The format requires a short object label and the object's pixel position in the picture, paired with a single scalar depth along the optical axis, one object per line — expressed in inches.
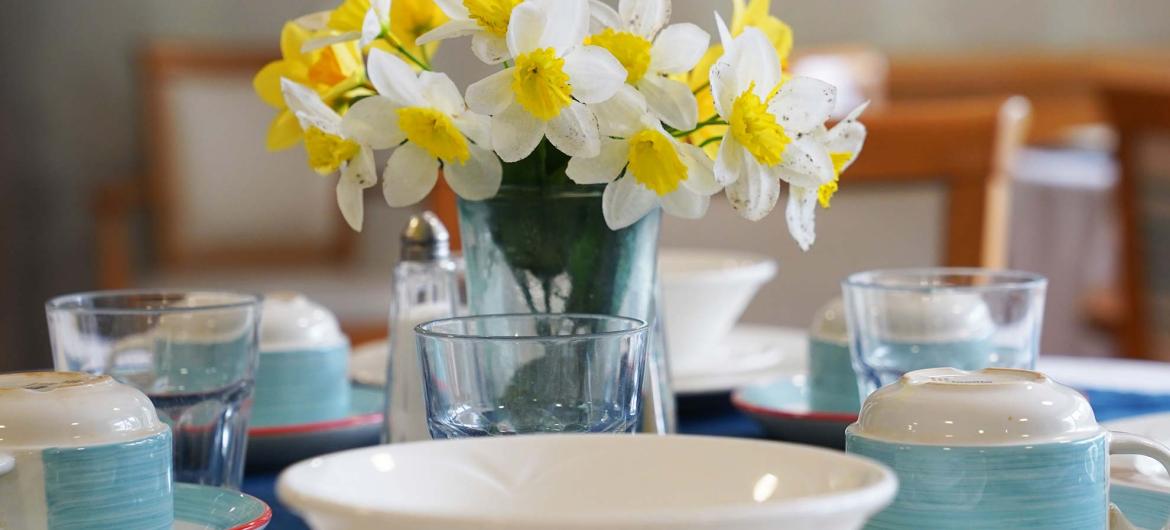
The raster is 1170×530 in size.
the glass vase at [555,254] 53.6
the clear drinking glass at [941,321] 57.3
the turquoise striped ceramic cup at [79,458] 48.7
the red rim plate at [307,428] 59.2
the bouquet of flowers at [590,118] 51.7
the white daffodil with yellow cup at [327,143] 53.5
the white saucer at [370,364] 65.9
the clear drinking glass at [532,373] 49.0
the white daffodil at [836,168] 54.0
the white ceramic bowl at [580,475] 44.7
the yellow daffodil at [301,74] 55.2
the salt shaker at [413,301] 57.6
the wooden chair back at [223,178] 189.7
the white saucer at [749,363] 65.0
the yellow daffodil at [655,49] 52.6
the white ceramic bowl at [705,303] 65.1
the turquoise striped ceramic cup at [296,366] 62.0
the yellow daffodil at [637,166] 52.2
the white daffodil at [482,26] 52.1
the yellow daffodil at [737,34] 54.6
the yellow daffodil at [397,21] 54.8
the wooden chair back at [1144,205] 101.9
